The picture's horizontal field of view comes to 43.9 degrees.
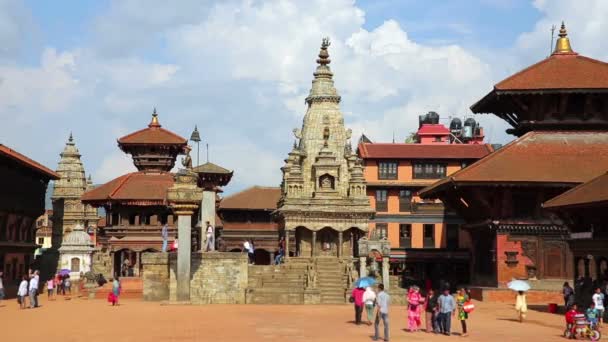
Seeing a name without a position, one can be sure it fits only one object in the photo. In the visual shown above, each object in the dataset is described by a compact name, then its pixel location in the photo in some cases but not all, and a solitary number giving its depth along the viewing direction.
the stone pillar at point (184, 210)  32.62
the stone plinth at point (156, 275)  35.19
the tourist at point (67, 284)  44.35
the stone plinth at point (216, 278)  33.88
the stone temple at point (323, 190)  50.75
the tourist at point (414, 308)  22.55
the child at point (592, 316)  21.56
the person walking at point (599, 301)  23.84
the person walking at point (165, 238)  42.72
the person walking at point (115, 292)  34.06
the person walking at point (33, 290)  33.22
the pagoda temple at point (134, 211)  54.78
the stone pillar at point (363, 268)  39.50
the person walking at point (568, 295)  27.67
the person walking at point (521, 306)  25.84
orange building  59.69
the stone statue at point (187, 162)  33.72
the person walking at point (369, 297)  23.77
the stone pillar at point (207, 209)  37.12
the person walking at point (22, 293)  32.88
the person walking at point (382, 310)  20.36
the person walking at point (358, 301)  24.13
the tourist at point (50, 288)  40.94
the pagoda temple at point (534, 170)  35.88
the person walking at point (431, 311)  22.61
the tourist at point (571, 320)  21.49
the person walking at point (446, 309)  22.02
